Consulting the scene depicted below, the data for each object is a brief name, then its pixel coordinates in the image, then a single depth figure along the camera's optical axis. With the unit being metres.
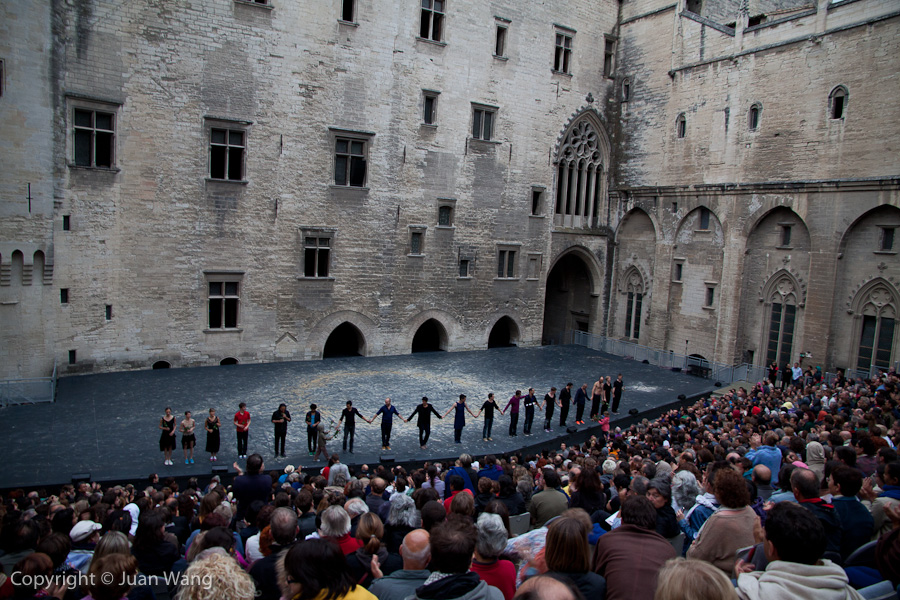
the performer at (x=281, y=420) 13.36
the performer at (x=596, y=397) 17.67
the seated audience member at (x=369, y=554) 4.55
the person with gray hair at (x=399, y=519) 5.56
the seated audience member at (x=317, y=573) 3.31
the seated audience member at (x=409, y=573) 3.77
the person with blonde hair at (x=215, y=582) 3.18
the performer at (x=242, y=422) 13.18
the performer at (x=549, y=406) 16.94
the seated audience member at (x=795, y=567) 3.13
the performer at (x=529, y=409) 16.33
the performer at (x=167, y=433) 12.47
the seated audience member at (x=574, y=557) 3.63
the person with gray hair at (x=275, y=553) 4.43
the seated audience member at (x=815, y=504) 4.80
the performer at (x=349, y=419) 13.97
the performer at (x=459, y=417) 15.16
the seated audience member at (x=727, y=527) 4.48
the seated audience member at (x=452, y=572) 3.38
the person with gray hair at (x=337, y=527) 4.75
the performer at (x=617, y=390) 18.41
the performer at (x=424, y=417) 14.66
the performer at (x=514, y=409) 16.20
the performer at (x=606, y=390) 18.02
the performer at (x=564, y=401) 17.22
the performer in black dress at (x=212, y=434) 12.88
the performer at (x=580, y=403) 17.22
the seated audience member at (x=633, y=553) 3.74
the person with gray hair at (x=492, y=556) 4.02
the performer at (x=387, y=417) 14.30
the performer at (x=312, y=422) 13.67
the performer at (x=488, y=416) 15.58
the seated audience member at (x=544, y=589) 2.90
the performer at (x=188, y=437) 12.81
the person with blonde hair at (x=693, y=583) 2.71
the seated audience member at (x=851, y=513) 4.96
